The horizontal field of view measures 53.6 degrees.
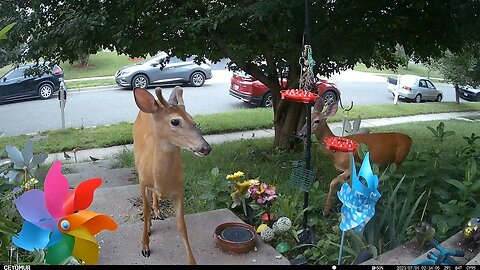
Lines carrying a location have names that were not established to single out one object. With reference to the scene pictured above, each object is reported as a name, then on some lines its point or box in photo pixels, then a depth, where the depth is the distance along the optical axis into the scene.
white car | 17.70
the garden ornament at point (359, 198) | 2.46
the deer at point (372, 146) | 4.06
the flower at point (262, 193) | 3.73
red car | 14.44
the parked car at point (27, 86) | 14.59
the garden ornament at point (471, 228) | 3.04
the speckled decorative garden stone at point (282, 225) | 3.54
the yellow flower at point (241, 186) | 3.89
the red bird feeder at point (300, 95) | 3.01
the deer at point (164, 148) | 2.76
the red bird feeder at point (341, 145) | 3.03
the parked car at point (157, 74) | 16.20
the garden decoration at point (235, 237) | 3.30
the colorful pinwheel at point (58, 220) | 1.81
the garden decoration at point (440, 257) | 2.84
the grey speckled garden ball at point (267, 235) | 3.49
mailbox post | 10.14
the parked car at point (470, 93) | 19.95
